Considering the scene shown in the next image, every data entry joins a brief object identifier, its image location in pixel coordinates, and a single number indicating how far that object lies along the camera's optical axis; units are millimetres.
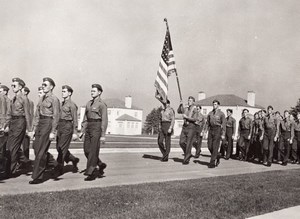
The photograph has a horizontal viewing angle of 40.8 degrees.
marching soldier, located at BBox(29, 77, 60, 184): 7940
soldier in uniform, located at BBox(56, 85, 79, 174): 9203
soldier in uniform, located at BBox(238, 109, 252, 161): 17188
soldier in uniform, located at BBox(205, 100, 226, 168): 12875
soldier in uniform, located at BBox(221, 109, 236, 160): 17594
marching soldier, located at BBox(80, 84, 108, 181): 8789
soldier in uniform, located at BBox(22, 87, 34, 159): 10391
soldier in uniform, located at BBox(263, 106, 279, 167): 14930
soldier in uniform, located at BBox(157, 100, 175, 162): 13922
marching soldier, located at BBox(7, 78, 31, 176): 8469
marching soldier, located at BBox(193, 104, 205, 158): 17016
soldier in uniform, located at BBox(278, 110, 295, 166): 16328
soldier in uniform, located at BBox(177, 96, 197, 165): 13273
